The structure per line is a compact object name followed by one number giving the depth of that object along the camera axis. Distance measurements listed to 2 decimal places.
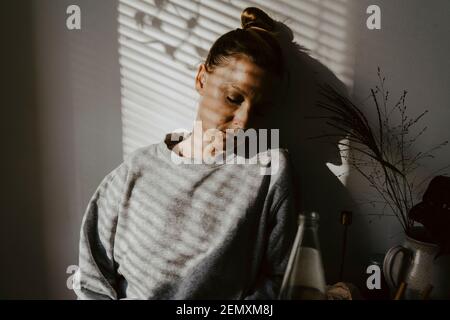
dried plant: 1.17
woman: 1.07
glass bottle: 0.95
